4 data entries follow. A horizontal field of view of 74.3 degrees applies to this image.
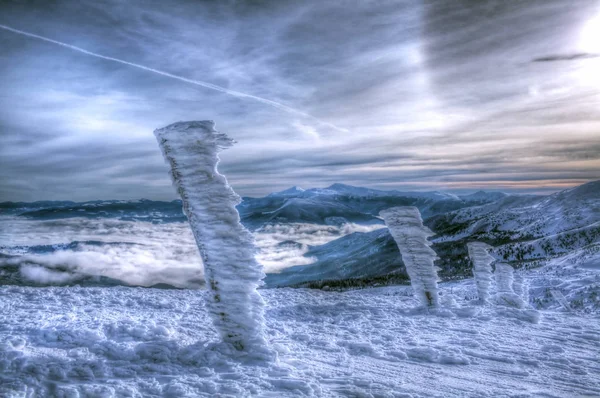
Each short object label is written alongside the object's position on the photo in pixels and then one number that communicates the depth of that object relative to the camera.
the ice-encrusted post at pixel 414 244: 15.65
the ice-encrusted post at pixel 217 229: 9.05
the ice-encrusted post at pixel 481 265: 17.47
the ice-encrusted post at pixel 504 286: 18.05
